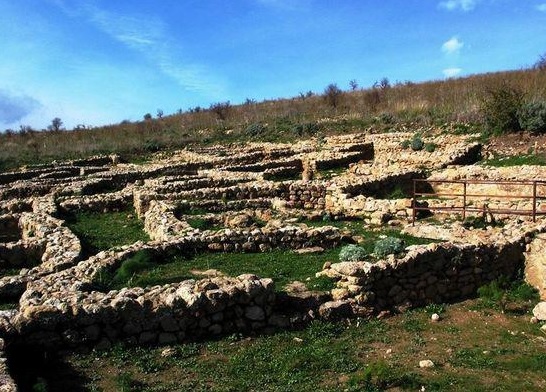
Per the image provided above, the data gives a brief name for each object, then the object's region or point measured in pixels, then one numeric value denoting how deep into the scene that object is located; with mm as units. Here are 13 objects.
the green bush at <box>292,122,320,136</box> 38875
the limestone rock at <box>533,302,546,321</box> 8438
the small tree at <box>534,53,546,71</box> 38119
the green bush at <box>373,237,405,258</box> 9660
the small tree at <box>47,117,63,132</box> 53997
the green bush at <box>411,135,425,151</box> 27594
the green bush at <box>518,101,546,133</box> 23969
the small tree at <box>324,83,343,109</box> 50219
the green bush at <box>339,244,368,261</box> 9657
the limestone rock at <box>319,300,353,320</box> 8336
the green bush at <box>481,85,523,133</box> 25408
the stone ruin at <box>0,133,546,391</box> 7453
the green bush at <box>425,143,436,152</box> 26656
